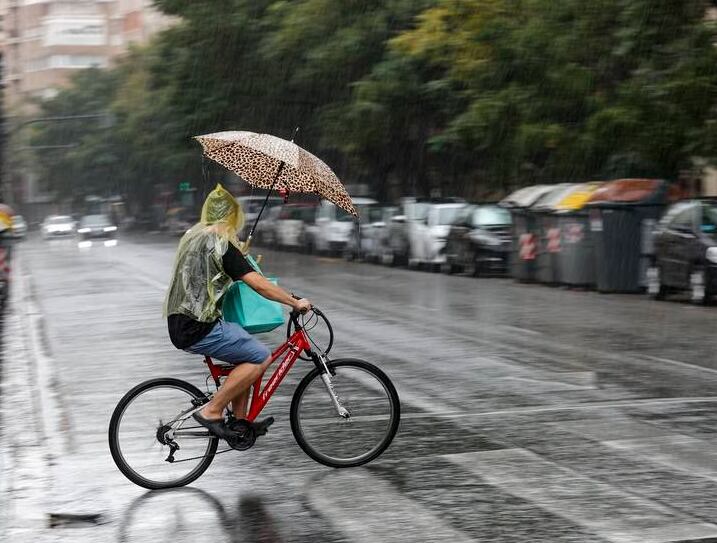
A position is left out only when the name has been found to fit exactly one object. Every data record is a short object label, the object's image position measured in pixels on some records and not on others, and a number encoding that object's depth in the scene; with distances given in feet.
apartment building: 488.02
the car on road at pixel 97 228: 241.96
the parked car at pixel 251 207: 178.40
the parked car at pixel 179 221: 258.20
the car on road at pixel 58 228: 273.54
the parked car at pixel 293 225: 155.43
